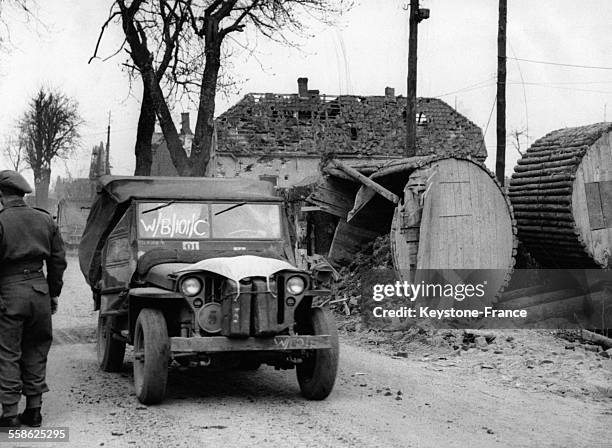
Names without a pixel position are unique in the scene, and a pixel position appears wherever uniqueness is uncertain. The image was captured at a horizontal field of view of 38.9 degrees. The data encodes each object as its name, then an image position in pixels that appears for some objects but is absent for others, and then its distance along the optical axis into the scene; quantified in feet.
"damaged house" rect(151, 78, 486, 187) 124.98
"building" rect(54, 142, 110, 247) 187.90
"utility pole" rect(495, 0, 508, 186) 66.18
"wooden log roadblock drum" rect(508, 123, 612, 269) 44.42
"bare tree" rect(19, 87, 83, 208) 198.80
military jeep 25.95
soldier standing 23.21
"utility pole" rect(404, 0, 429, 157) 68.23
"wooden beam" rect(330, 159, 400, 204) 45.78
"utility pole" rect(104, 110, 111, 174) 202.91
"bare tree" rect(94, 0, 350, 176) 65.46
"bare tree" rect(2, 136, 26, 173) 248.46
